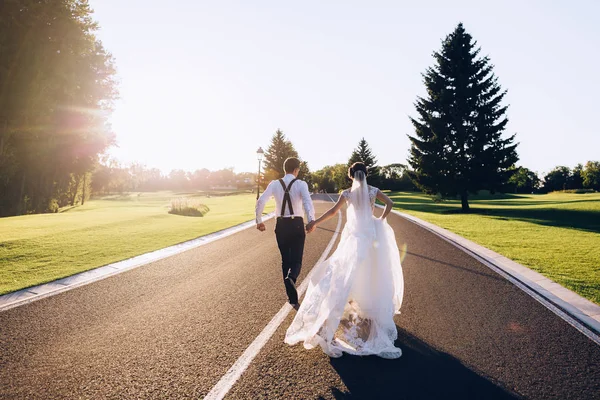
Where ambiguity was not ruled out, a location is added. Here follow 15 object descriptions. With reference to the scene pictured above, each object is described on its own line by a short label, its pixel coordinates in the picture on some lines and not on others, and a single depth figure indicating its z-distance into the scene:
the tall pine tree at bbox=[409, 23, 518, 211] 26.39
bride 3.62
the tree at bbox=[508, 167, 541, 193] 91.72
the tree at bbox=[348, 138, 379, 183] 74.31
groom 5.18
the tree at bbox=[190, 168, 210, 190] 151.38
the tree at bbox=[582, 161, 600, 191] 85.19
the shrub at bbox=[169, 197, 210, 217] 24.83
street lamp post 24.50
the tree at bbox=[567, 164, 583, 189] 101.45
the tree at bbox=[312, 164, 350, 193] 102.75
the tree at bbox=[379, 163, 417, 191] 85.38
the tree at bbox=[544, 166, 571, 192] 109.12
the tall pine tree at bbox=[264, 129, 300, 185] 68.19
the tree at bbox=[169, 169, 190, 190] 147.50
